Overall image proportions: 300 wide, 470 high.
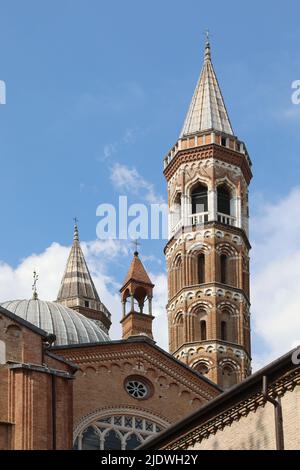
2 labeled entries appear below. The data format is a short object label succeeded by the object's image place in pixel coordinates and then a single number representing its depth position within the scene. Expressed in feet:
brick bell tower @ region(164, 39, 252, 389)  200.95
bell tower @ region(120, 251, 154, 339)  178.09
